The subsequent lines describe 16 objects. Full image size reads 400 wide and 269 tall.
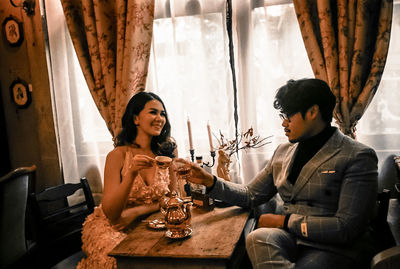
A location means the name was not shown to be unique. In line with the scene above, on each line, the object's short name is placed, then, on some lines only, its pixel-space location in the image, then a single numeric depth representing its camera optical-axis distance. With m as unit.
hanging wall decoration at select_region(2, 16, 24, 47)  3.22
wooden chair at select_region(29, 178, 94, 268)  2.11
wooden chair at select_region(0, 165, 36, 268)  1.90
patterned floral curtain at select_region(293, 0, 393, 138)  2.25
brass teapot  1.48
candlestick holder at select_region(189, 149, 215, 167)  1.81
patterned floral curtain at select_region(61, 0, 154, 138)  2.72
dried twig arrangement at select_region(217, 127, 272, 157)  2.61
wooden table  1.32
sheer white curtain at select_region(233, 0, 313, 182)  2.53
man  1.47
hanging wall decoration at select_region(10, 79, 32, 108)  3.31
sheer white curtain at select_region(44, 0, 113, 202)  3.10
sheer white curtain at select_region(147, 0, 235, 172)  2.67
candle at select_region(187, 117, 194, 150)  1.76
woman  1.83
